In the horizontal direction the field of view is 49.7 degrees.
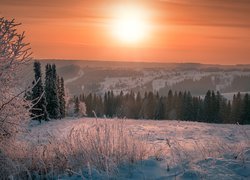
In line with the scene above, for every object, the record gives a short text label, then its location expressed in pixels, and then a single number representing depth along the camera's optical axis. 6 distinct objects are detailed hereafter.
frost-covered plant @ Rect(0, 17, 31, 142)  6.37
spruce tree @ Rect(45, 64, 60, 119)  42.54
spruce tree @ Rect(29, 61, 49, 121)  37.87
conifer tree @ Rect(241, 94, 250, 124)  53.80
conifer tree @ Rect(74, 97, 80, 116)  58.23
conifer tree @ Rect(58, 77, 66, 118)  47.66
